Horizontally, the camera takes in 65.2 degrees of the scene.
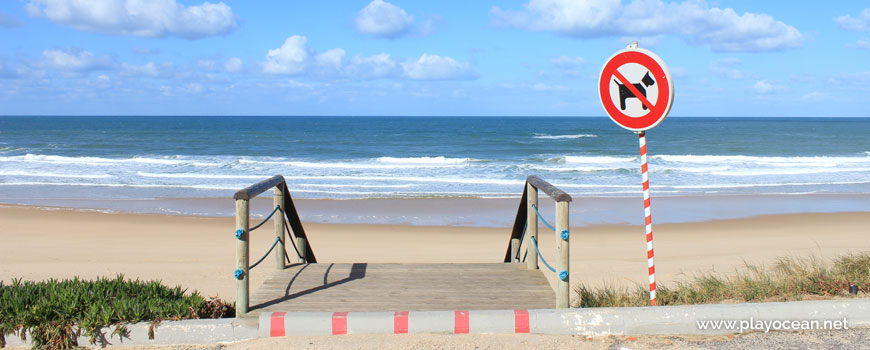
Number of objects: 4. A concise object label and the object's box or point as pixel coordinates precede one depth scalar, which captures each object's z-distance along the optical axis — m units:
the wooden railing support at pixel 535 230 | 4.71
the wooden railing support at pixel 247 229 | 4.68
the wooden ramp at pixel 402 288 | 5.23
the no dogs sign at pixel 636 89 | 4.67
